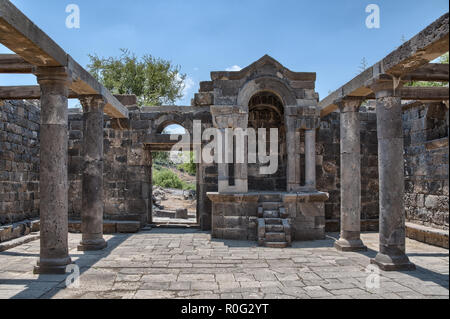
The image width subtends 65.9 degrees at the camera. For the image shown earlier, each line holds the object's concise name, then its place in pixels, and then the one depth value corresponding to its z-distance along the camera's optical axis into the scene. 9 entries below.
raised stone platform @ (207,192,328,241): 8.66
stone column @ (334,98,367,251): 7.67
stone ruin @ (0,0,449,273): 5.76
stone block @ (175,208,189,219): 16.86
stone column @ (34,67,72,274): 5.72
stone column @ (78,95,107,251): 7.77
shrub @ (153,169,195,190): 34.09
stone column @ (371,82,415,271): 5.81
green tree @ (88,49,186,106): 24.05
